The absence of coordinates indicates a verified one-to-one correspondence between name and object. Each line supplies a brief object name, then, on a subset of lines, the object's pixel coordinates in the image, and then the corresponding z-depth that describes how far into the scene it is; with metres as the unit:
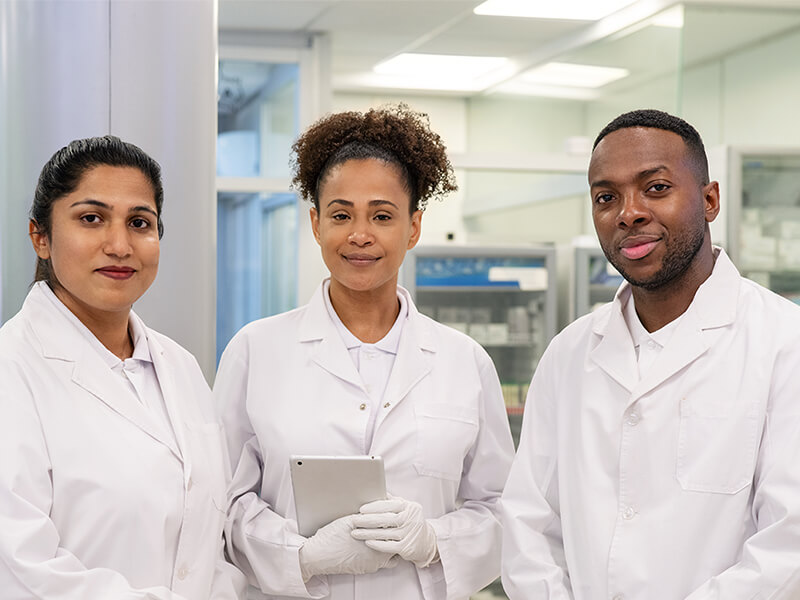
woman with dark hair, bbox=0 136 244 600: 1.33
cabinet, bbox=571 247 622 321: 4.81
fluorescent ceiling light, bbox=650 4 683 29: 4.61
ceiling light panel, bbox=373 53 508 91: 5.98
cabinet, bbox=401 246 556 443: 4.69
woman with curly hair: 1.81
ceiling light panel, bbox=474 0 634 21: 4.71
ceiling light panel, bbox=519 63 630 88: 5.32
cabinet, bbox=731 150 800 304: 4.43
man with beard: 1.43
